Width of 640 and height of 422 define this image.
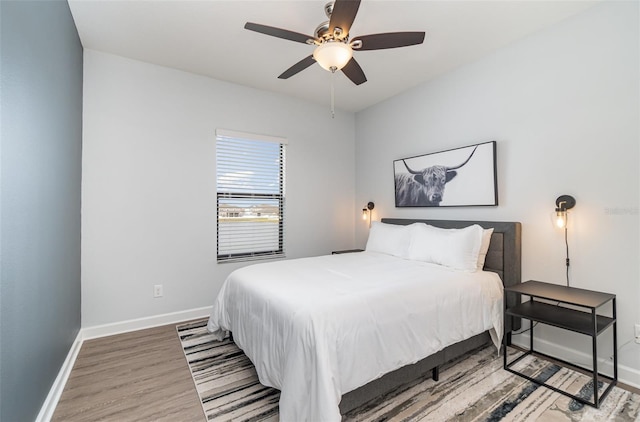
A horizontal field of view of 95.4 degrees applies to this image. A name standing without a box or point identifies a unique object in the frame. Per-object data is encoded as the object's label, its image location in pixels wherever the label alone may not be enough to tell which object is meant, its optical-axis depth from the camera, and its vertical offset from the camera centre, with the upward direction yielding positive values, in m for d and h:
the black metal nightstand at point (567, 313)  1.85 -0.75
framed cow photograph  2.83 +0.38
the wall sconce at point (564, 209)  2.29 +0.03
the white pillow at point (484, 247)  2.58 -0.31
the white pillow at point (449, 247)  2.51 -0.31
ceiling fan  1.83 +1.16
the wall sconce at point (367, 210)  4.23 +0.03
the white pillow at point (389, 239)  3.10 -0.30
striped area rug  1.72 -1.20
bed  1.48 -0.67
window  3.49 +0.21
